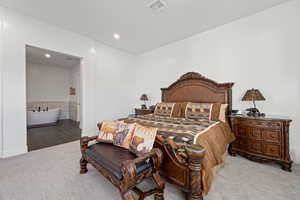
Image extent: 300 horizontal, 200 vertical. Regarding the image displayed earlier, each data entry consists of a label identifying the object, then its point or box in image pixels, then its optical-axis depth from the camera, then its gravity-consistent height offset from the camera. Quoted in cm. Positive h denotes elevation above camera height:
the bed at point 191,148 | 122 -57
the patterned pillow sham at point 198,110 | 262 -24
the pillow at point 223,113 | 249 -28
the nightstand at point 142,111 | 399 -40
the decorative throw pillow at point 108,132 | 186 -49
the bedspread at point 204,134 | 134 -46
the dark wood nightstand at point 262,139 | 201 -69
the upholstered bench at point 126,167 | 115 -72
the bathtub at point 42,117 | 500 -74
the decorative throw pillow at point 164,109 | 315 -25
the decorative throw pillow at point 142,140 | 144 -49
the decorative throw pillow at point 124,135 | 169 -50
